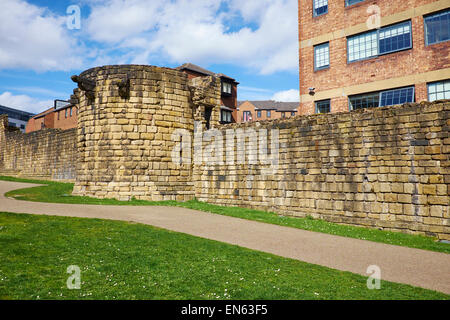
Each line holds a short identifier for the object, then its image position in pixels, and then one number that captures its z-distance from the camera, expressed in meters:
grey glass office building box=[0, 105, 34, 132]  89.04
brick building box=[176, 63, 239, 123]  47.24
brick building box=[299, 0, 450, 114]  15.94
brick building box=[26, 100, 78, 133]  51.45
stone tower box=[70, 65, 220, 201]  16.50
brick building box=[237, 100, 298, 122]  79.12
